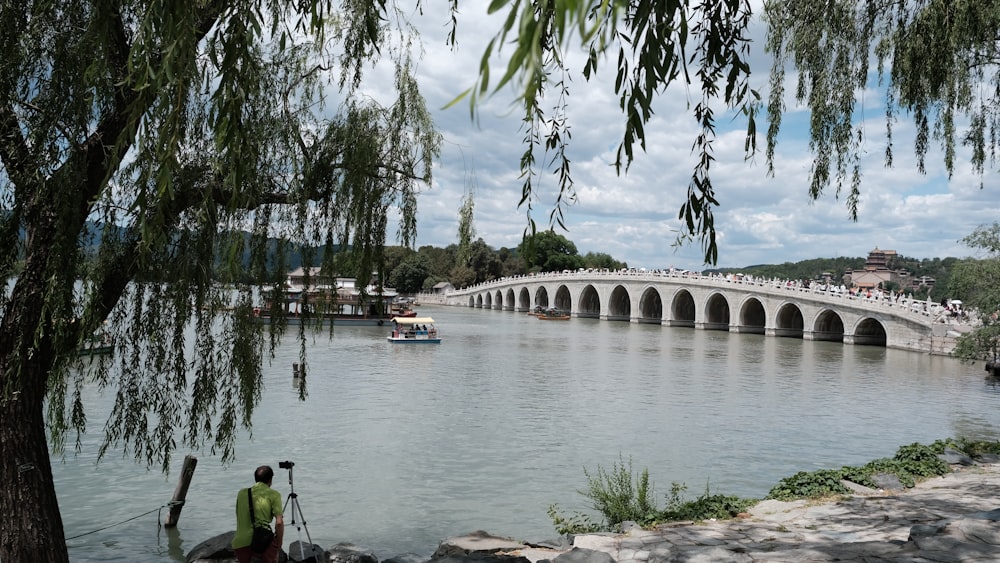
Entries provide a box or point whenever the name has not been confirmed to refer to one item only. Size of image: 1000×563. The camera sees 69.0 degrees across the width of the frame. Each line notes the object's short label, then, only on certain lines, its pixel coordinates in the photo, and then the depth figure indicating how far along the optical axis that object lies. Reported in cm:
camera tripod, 665
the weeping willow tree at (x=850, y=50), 583
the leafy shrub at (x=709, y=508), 747
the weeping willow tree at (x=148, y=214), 446
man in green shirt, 590
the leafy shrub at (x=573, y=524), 817
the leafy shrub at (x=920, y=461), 869
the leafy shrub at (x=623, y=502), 823
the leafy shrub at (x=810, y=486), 807
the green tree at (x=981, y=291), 2222
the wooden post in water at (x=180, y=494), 891
